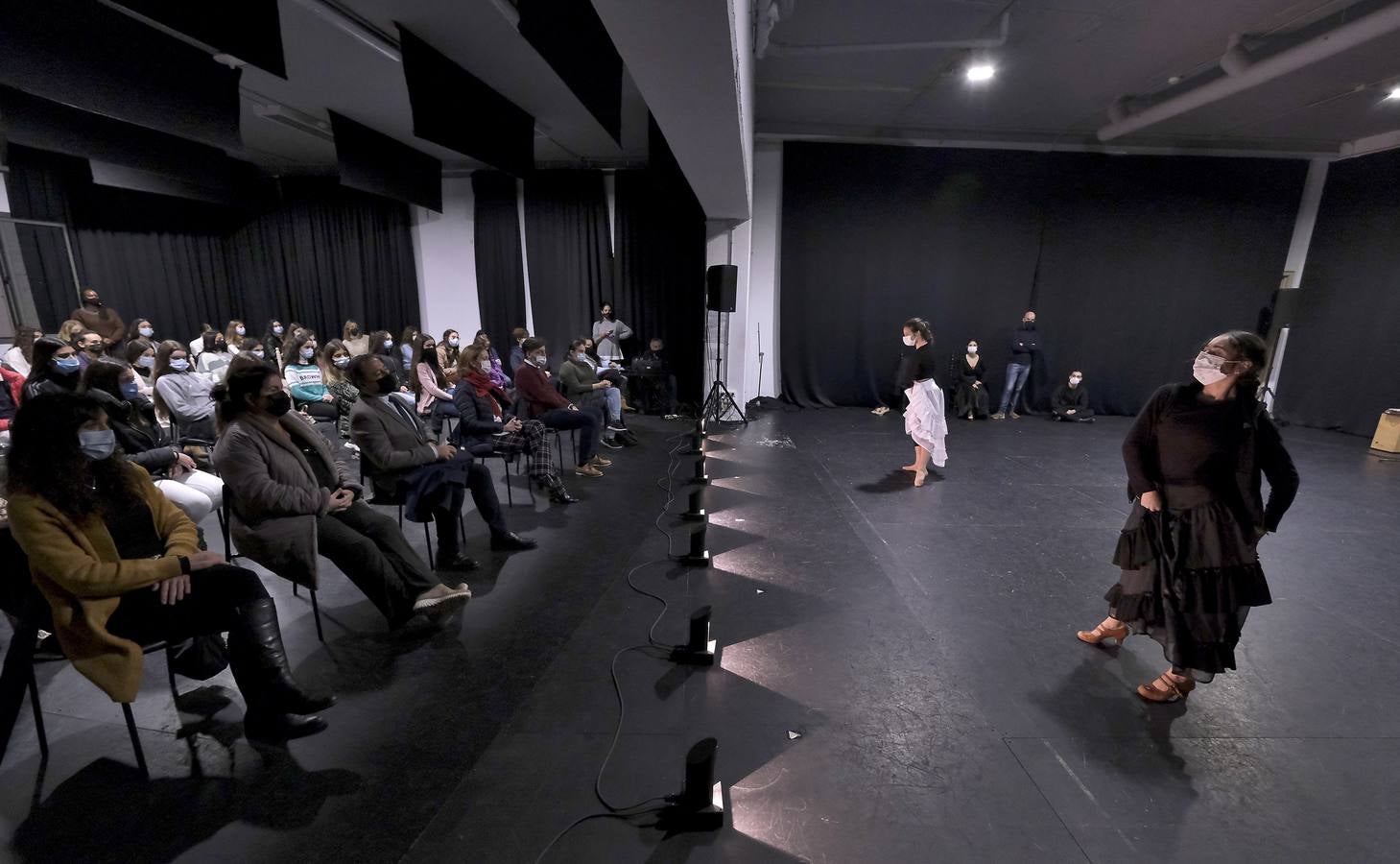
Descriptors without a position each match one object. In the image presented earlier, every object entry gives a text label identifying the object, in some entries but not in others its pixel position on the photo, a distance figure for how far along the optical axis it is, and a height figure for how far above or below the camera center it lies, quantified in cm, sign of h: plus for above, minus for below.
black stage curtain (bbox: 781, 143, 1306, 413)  720 +69
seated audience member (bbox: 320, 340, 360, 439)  480 -56
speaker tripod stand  670 -108
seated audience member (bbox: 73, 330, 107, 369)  339 -23
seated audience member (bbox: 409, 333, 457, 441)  492 -70
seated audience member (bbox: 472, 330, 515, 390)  473 -65
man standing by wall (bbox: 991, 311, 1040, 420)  725 -59
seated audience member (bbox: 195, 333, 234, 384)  524 -55
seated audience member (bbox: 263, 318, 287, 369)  727 -44
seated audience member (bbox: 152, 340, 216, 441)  345 -54
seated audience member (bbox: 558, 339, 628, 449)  499 -72
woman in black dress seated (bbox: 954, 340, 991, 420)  731 -101
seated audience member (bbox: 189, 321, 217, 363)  685 -48
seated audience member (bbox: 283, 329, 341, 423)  506 -68
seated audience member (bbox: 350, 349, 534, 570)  266 -75
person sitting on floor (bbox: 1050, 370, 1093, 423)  746 -117
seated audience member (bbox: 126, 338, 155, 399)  373 -34
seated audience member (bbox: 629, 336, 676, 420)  726 -98
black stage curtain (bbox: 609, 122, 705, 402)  773 +50
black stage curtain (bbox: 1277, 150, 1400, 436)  668 +7
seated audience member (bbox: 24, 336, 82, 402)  259 -29
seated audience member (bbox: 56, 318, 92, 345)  349 -16
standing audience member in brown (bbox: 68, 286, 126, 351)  523 -16
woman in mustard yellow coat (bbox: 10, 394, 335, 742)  150 -75
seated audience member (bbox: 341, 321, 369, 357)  642 -38
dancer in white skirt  429 -79
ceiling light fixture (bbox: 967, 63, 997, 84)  456 +191
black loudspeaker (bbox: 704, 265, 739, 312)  599 +23
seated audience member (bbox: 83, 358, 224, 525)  249 -66
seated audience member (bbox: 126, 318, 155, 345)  552 -23
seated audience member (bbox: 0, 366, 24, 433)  329 -51
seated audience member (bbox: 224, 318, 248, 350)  604 -29
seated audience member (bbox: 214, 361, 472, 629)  204 -73
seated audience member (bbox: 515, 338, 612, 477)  434 -76
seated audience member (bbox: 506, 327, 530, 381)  616 -46
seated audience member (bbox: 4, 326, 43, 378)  429 -37
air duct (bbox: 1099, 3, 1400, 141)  374 +185
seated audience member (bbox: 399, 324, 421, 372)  632 -45
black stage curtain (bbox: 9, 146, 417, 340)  776 +66
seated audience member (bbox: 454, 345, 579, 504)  379 -80
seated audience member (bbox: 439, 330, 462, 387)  601 -48
